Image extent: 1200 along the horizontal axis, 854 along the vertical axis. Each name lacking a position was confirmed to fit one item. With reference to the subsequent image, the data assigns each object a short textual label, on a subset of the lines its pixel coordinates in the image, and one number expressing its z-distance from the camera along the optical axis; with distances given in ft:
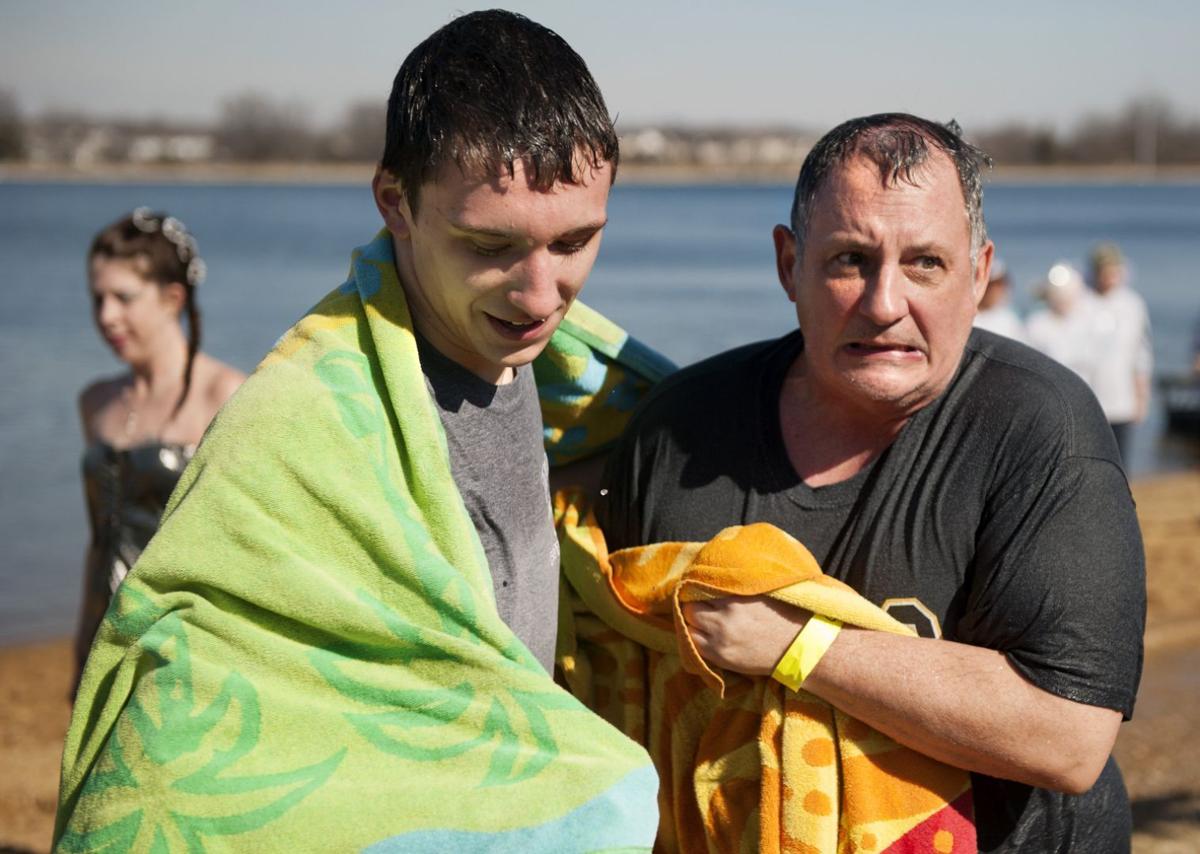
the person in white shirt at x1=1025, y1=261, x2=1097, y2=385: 30.83
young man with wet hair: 6.55
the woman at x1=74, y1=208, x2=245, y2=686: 14.17
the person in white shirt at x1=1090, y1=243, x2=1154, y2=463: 31.35
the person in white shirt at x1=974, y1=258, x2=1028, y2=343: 25.96
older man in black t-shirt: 7.37
